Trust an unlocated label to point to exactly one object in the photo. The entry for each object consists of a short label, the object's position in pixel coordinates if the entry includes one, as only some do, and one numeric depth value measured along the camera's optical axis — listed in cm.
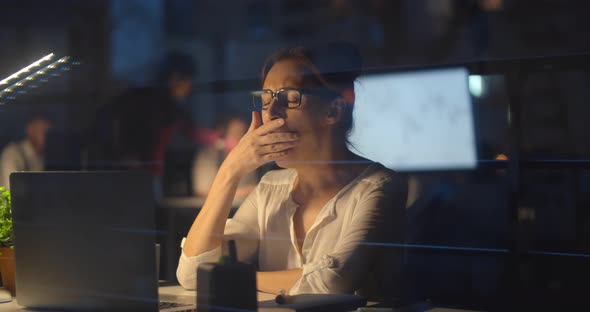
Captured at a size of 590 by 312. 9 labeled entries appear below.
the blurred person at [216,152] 242
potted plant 161
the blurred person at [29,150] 303
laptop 115
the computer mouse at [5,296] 152
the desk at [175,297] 132
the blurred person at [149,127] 307
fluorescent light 187
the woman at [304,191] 177
